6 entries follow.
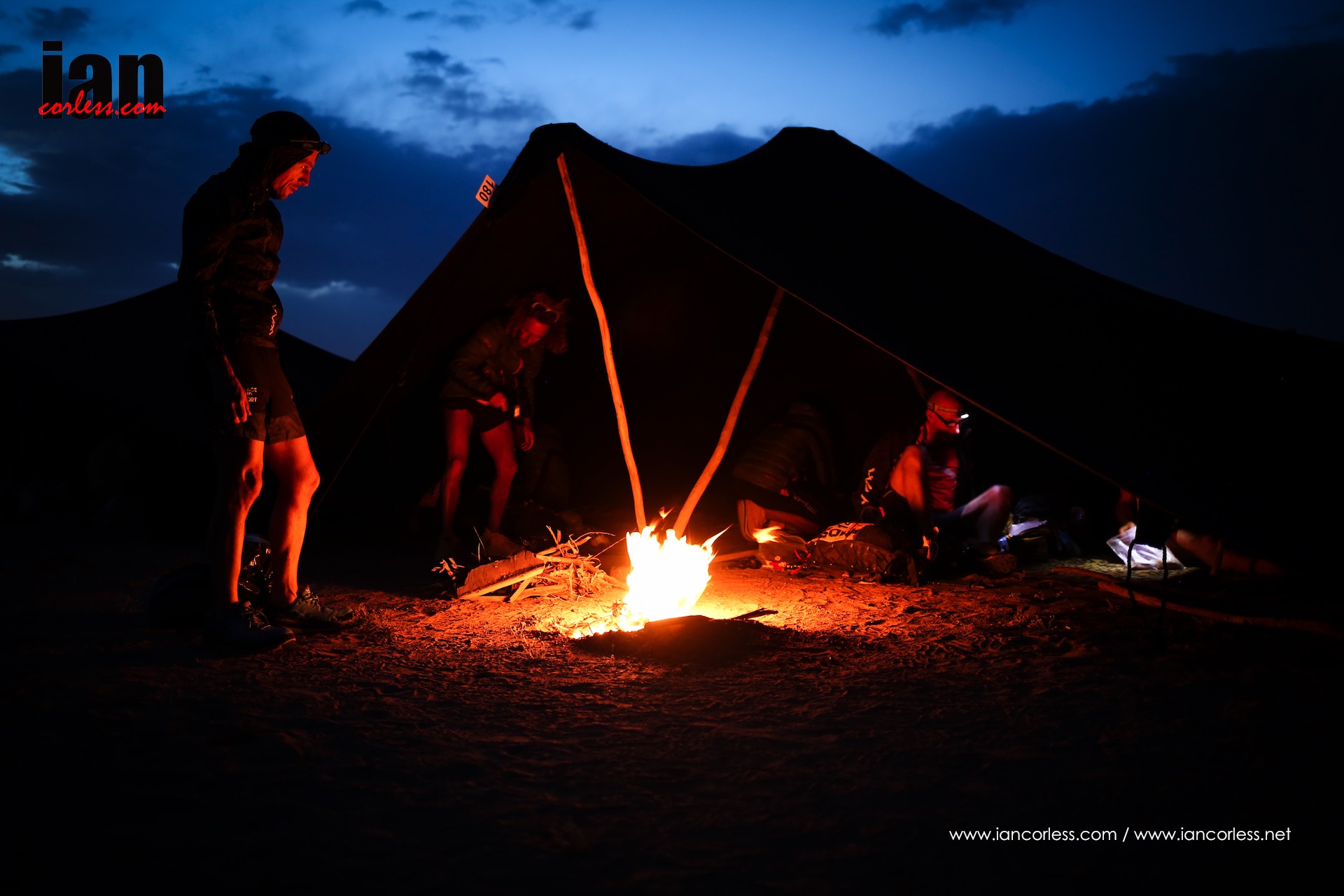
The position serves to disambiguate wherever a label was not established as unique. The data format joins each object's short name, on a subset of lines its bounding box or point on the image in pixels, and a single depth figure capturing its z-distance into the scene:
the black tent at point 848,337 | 2.68
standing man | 2.61
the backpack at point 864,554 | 4.14
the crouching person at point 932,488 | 4.59
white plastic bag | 4.67
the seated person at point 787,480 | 4.96
